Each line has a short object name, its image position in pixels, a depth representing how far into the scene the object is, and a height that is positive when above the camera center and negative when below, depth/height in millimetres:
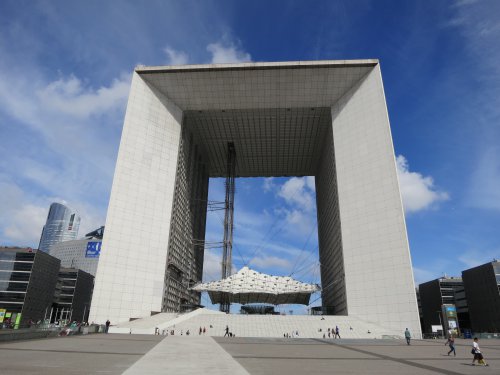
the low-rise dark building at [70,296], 132500 +10152
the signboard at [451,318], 48316 +1727
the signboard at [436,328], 51847 +461
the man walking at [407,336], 29591 -393
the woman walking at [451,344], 20703 -664
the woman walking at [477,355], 16500 -982
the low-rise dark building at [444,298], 112750 +10266
